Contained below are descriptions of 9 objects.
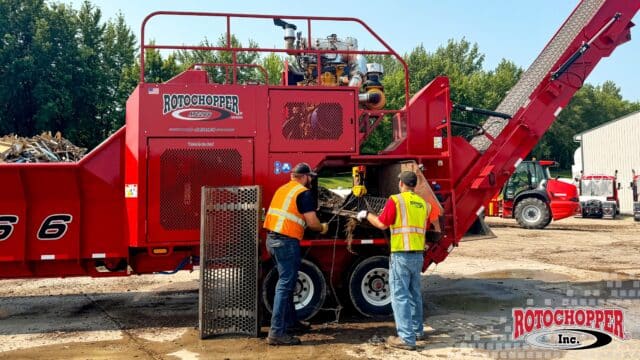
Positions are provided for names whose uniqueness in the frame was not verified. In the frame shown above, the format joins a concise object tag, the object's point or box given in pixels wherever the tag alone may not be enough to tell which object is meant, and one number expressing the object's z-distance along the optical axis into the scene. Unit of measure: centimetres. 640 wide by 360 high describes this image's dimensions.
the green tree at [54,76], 2558
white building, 2812
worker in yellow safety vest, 557
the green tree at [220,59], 3334
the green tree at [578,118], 5775
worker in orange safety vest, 573
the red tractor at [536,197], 1855
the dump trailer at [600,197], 2294
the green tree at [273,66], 4076
